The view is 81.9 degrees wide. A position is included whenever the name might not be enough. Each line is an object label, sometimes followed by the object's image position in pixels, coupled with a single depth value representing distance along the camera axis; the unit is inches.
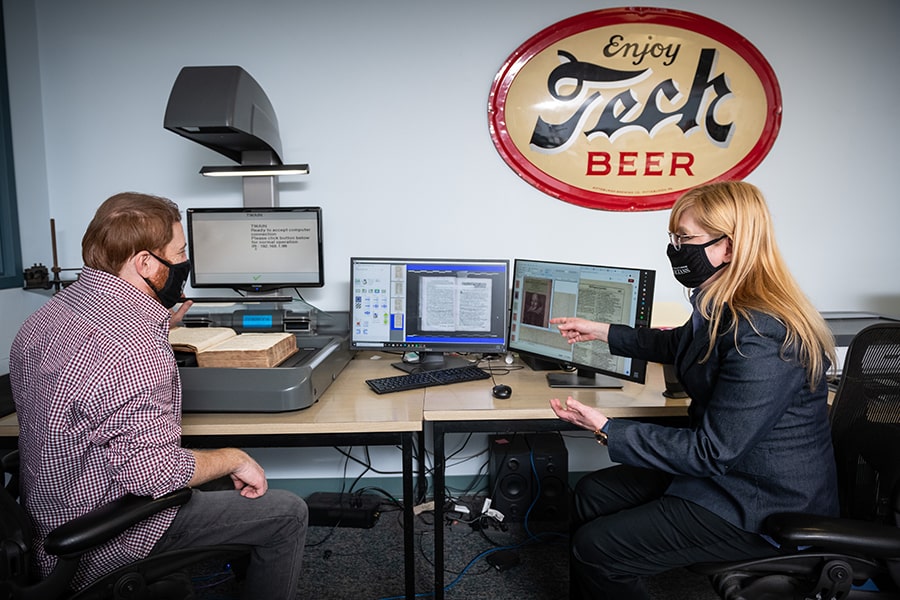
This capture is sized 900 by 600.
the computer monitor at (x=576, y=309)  66.4
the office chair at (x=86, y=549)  39.1
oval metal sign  87.9
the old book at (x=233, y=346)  61.3
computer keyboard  69.7
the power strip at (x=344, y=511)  87.6
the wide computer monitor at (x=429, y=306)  79.4
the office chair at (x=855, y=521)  42.8
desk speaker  88.0
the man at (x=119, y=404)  41.7
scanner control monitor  82.1
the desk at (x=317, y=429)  56.8
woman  45.1
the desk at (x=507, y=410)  61.9
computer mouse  66.9
